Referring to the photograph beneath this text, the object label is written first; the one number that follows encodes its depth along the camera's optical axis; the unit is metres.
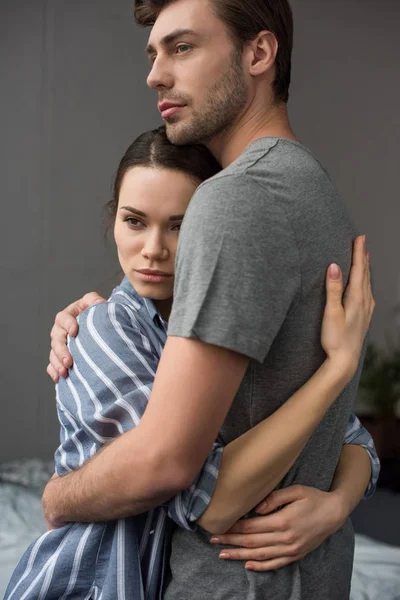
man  1.67
